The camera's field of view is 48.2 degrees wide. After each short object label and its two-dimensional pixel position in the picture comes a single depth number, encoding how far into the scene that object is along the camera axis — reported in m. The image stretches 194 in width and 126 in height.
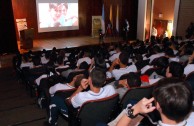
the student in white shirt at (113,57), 5.94
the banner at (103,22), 11.60
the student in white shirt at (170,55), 4.89
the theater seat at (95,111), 2.42
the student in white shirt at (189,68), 3.85
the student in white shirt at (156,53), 5.40
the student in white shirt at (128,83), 2.85
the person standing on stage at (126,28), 11.35
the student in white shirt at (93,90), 2.54
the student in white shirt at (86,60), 5.50
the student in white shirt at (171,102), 1.20
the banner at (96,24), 11.90
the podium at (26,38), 9.57
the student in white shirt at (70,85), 3.20
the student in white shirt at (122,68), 3.86
